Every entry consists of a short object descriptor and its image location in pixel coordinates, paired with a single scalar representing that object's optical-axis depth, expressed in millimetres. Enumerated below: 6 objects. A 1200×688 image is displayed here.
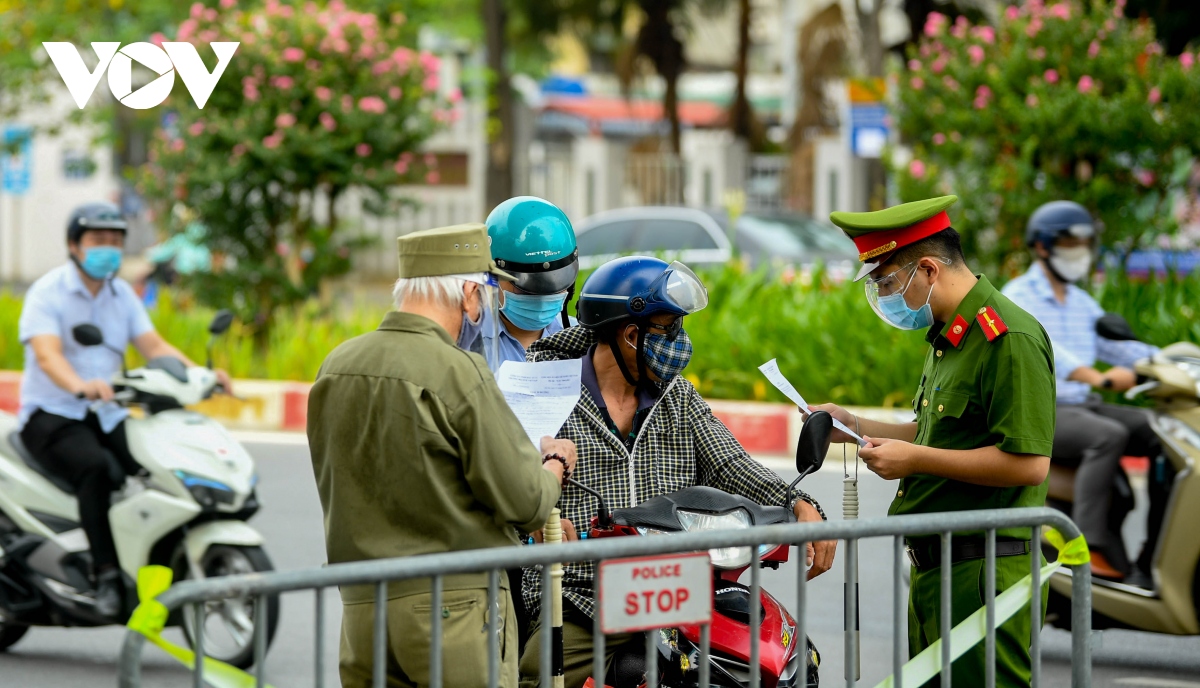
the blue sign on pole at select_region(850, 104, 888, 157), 30609
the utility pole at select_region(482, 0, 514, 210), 40031
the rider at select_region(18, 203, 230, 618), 11578
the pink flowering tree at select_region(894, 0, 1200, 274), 21422
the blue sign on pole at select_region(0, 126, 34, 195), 56125
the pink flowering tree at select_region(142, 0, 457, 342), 24937
